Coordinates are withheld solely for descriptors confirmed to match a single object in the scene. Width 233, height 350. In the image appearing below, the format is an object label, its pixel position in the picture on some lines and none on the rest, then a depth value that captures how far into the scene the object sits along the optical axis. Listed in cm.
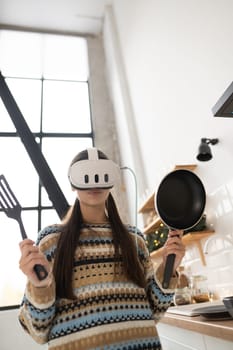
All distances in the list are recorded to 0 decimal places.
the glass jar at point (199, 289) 172
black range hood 108
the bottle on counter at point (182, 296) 176
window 318
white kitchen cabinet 90
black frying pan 75
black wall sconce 162
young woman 62
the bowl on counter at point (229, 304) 83
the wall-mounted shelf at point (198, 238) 171
